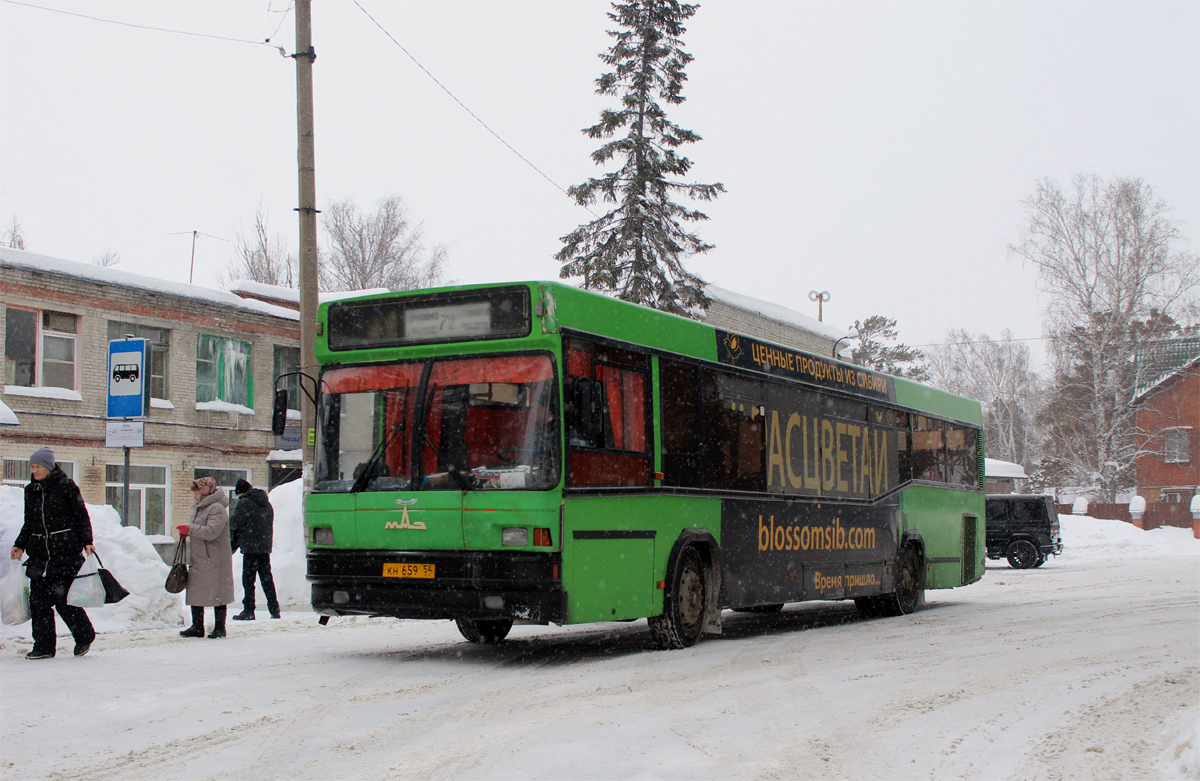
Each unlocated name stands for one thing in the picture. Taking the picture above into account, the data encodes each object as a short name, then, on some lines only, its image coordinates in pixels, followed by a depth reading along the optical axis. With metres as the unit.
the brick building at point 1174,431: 60.75
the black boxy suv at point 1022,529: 32.69
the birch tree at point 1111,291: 50.94
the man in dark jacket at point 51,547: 10.05
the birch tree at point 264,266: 59.28
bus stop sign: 15.39
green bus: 9.48
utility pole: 15.20
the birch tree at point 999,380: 78.06
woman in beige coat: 12.16
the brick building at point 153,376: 28.77
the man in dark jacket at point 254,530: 13.75
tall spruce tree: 37.69
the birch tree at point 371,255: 59.91
